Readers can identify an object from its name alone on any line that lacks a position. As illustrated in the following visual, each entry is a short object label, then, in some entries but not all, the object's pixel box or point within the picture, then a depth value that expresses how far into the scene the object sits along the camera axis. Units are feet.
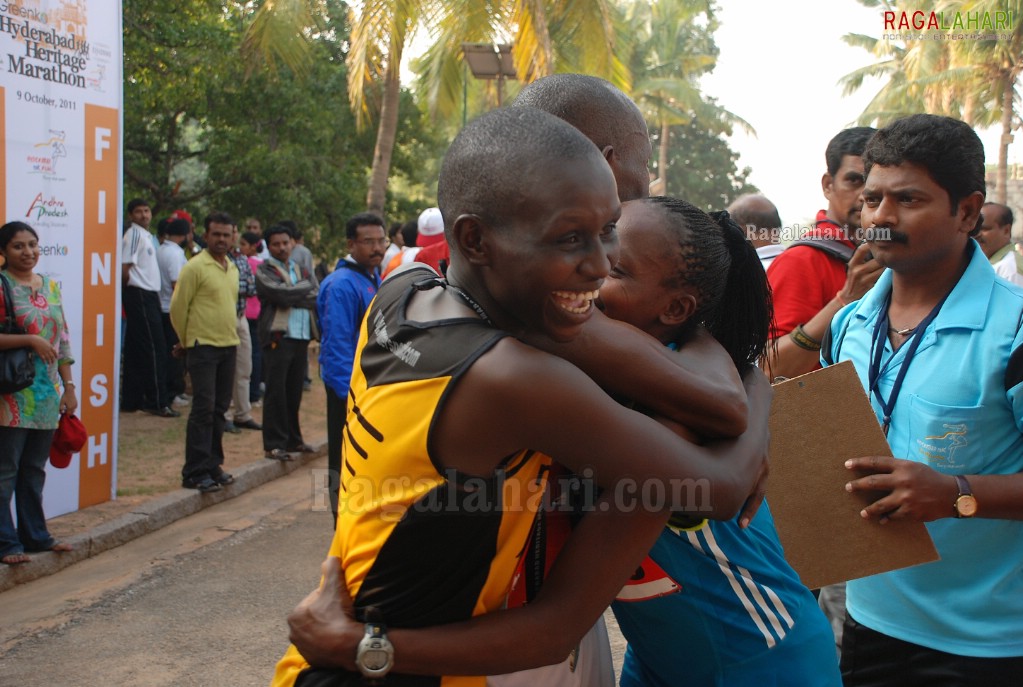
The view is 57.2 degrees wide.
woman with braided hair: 6.15
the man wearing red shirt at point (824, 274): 11.69
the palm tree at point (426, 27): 43.32
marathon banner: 20.13
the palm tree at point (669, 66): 120.78
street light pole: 45.44
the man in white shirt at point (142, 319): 34.81
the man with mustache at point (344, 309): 23.12
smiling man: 4.69
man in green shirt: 25.85
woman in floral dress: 18.69
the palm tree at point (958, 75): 87.92
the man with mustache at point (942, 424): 7.68
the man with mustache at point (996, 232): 24.25
